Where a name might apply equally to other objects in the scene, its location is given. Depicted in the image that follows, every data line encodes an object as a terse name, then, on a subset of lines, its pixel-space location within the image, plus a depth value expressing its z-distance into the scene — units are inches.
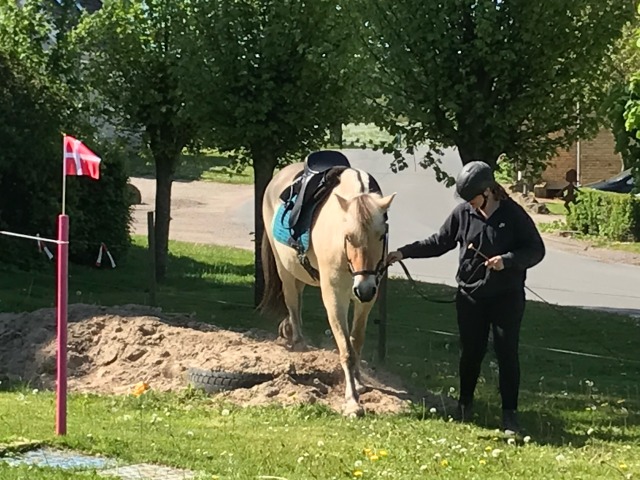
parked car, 1403.8
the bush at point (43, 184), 684.1
